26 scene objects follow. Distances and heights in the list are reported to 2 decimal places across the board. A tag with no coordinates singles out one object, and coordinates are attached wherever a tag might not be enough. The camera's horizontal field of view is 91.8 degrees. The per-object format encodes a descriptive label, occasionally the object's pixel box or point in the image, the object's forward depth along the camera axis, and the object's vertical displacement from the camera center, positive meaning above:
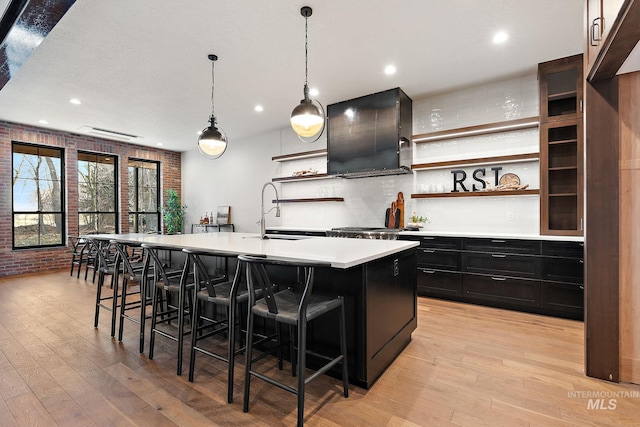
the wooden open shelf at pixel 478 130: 3.87 +1.08
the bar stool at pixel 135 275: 2.66 -0.61
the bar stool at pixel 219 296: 1.92 -0.59
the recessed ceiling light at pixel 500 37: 3.09 +1.76
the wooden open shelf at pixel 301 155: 5.77 +1.08
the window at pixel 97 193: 6.87 +0.42
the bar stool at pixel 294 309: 1.61 -0.57
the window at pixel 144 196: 7.72 +0.38
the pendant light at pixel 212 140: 3.58 +0.82
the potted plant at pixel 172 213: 8.05 -0.05
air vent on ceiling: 6.27 +1.66
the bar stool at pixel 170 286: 2.25 -0.61
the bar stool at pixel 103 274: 2.95 -0.65
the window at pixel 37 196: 6.04 +0.31
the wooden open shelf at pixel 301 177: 5.71 +0.64
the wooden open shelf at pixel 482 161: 3.86 +0.67
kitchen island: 1.98 -0.56
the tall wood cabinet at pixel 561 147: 3.51 +0.75
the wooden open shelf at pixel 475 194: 3.92 +0.23
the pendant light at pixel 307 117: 2.75 +0.84
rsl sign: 4.04 +0.42
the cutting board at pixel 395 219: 4.87 -0.14
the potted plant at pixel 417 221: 4.64 -0.16
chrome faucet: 3.28 -0.21
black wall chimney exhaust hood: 4.39 +1.13
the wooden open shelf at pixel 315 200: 5.55 +0.21
